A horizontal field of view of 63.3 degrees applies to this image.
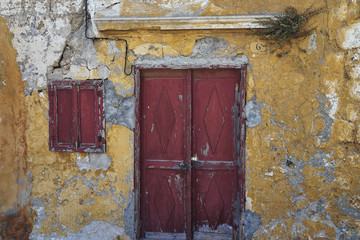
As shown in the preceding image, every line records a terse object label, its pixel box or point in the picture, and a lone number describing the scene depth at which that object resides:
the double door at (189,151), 3.35
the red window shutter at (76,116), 3.32
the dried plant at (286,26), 2.98
